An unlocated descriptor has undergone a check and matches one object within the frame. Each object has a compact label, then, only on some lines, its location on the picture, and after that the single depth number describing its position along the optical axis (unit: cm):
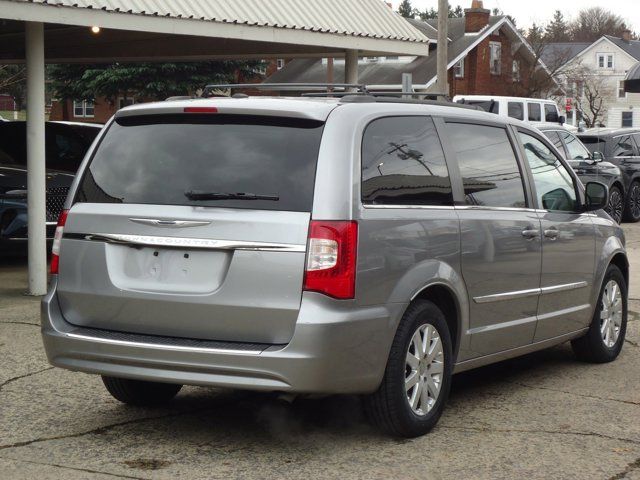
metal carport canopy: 1146
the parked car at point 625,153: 2233
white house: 7206
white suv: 3066
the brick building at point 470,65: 5288
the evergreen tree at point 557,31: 6456
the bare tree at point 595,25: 11075
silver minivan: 541
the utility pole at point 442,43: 2188
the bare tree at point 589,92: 7188
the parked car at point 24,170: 1338
